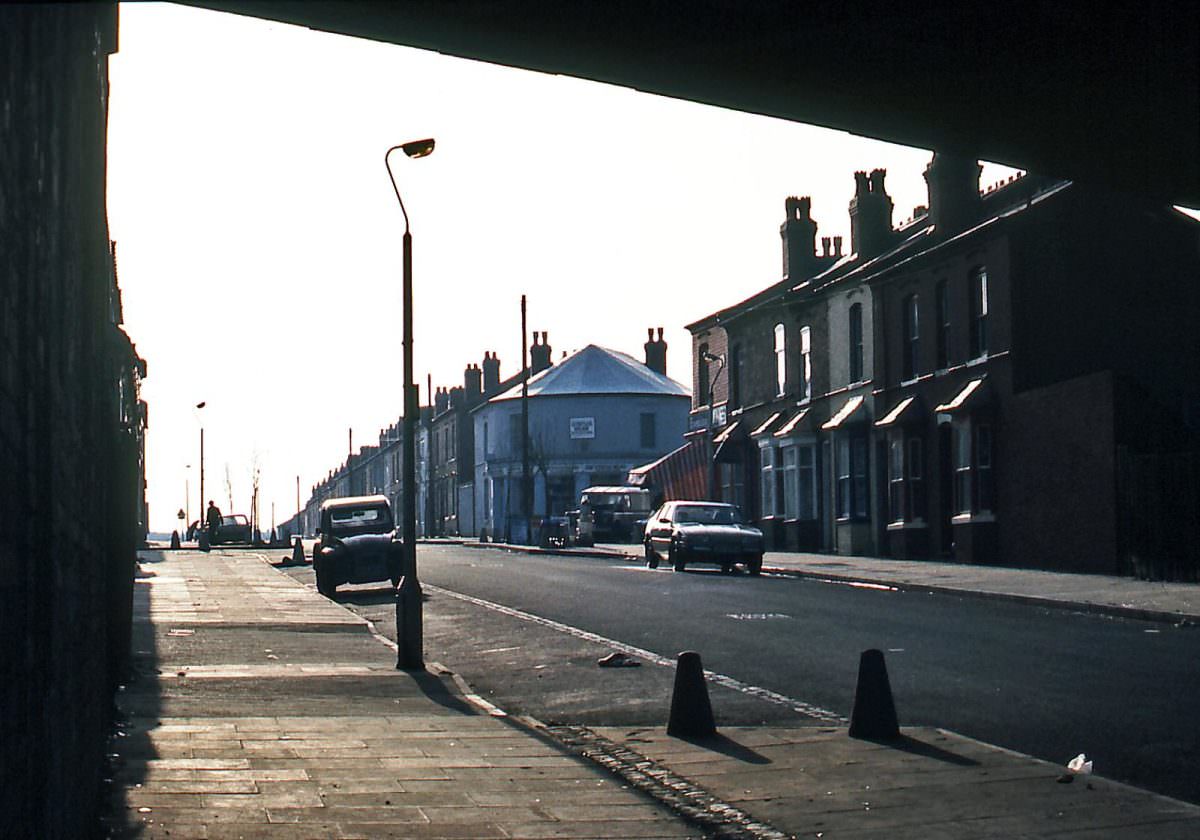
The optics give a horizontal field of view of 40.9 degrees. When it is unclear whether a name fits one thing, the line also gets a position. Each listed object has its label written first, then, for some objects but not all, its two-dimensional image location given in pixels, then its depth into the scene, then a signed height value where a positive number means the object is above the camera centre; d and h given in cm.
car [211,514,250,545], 7219 -83
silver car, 3625 -74
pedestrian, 7222 -42
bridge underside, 803 +247
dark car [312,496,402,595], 3055 -93
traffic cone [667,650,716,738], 1172 -147
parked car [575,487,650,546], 6594 -26
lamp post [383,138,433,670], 1716 -31
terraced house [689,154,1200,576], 3288 +290
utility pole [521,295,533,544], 6331 +334
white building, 9375 +431
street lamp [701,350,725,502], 5192 +247
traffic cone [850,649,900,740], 1143 -145
